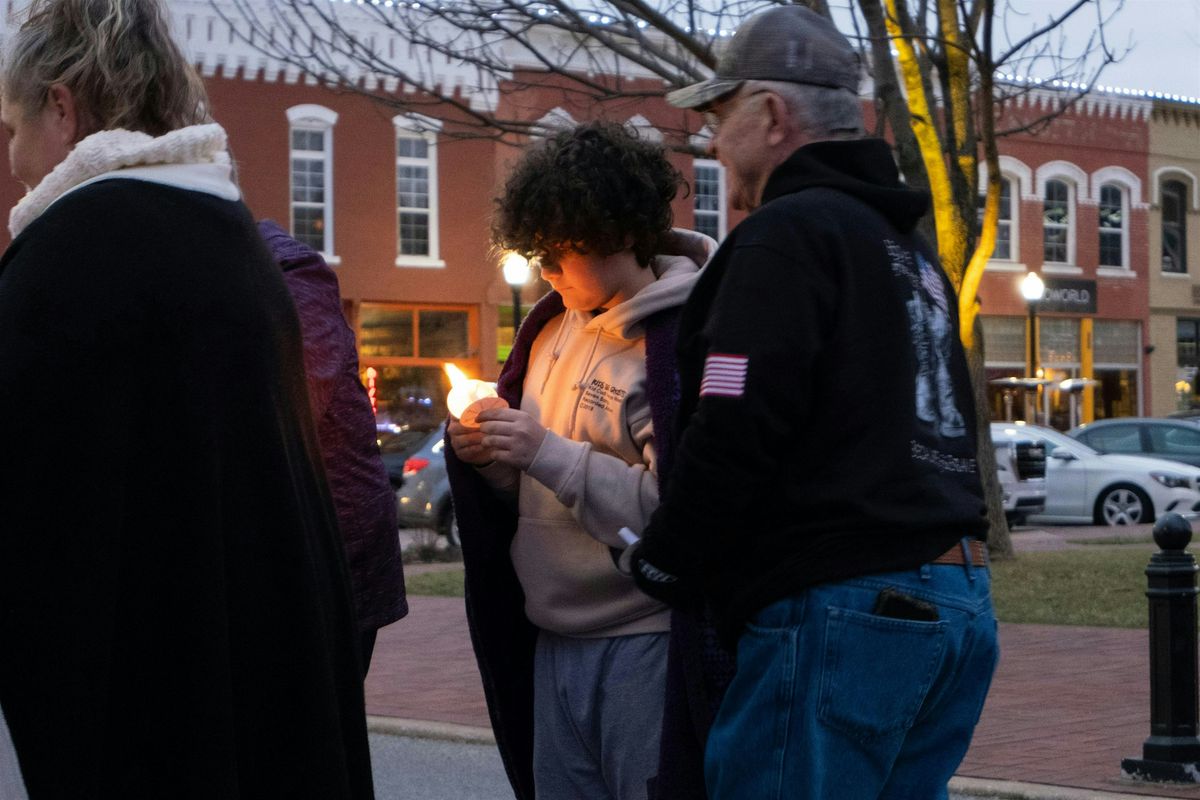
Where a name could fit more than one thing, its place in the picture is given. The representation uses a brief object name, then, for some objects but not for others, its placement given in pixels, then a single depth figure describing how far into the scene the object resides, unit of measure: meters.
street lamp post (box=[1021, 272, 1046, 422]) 26.42
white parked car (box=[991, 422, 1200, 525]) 20.83
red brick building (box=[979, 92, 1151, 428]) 36.25
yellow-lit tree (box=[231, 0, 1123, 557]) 12.27
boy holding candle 3.22
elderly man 2.53
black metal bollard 6.36
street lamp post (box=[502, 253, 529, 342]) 20.98
